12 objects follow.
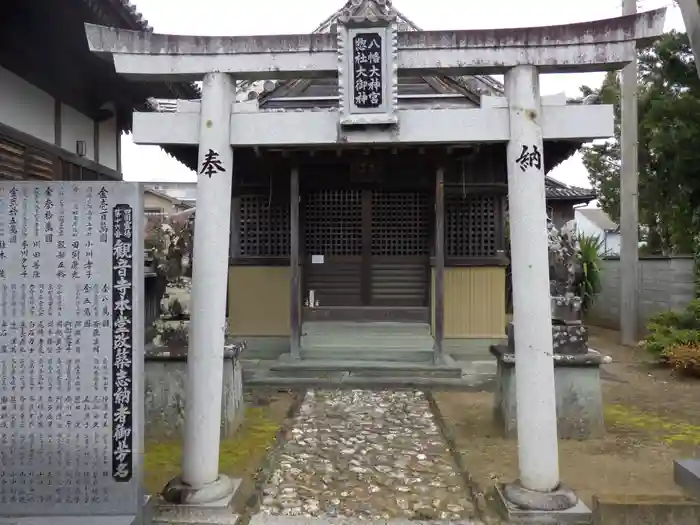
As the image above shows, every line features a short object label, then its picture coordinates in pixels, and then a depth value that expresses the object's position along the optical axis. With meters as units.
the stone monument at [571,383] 6.78
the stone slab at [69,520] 3.88
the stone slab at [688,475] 4.84
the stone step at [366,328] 11.14
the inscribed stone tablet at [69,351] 3.93
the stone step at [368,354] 10.46
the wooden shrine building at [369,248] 11.39
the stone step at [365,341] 10.75
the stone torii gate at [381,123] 4.60
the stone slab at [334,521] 4.58
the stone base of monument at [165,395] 6.73
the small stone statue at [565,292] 6.86
